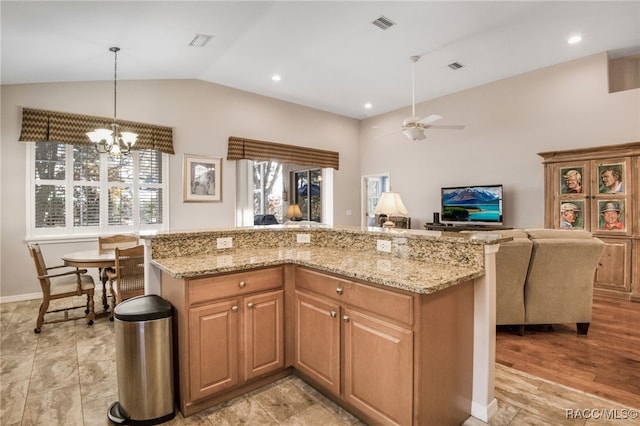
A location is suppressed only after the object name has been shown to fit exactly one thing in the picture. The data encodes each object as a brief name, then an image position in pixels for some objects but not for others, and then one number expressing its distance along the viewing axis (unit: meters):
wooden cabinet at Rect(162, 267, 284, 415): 1.91
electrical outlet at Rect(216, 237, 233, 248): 2.56
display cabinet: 4.21
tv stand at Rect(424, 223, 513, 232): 5.43
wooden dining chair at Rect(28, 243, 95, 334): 3.22
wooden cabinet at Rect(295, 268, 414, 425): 1.62
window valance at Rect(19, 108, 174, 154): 4.21
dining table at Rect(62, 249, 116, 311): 3.32
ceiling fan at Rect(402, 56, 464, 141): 4.50
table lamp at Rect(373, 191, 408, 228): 3.68
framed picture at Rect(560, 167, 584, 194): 4.58
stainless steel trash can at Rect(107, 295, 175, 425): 1.85
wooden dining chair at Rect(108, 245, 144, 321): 3.22
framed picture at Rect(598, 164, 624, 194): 4.29
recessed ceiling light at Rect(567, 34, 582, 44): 4.19
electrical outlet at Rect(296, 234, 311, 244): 2.96
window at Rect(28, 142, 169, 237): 4.45
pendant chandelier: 3.64
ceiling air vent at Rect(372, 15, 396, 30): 3.67
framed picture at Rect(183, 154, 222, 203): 5.46
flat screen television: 5.50
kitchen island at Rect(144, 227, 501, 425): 1.64
